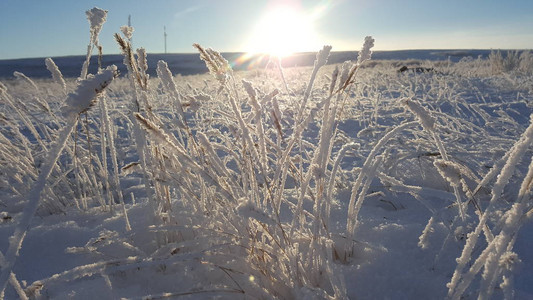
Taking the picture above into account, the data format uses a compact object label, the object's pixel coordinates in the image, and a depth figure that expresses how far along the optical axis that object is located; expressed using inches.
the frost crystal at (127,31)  37.4
